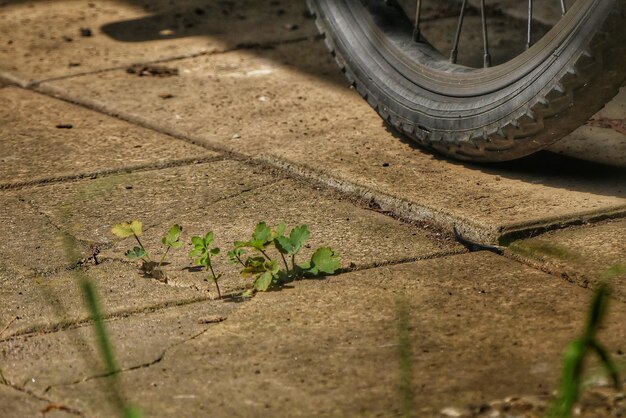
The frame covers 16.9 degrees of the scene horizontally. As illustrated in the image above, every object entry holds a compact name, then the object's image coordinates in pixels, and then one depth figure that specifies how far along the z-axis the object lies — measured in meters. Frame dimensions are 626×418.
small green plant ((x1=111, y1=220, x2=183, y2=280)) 3.94
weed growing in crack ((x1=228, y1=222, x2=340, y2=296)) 3.81
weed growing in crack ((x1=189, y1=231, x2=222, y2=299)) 3.81
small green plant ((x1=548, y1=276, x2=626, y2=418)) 1.97
